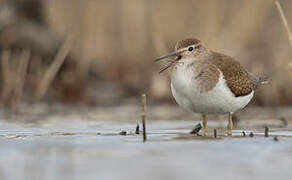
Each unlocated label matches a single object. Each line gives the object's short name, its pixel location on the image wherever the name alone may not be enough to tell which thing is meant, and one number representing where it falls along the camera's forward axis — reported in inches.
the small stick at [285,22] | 591.5
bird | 535.2
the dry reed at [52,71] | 789.9
